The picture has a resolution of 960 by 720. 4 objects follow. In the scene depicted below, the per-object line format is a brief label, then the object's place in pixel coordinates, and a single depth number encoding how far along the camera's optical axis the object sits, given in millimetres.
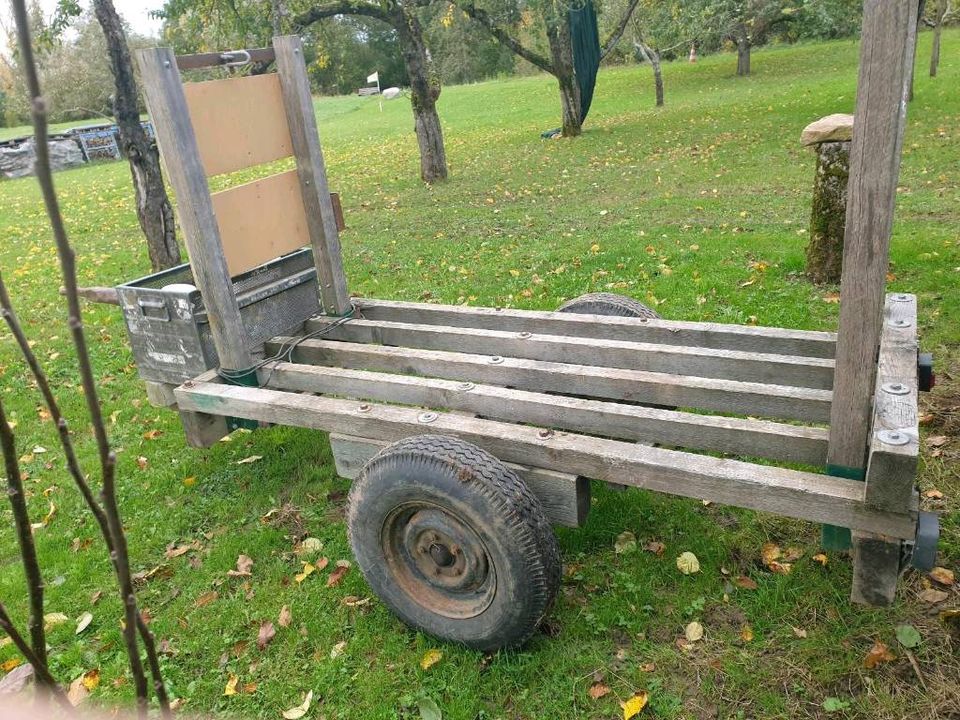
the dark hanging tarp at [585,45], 15523
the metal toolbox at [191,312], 3896
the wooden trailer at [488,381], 2318
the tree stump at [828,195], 5785
